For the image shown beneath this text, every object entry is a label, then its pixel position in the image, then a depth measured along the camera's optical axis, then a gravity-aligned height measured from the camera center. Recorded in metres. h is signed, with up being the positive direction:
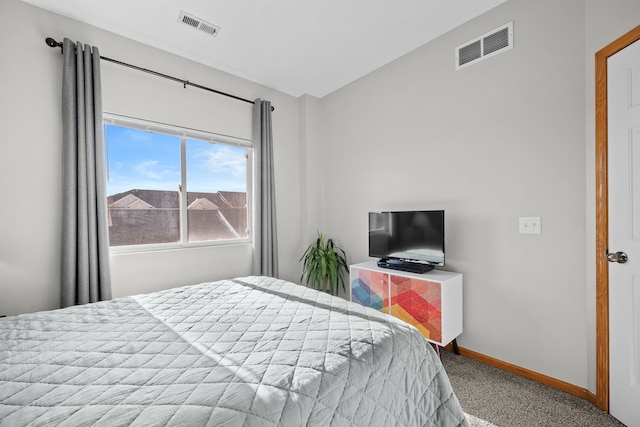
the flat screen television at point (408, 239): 2.48 -0.25
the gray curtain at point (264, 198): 3.29 +0.17
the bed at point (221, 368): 0.81 -0.53
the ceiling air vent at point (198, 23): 2.37 +1.60
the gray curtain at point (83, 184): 2.20 +0.24
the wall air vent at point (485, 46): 2.23 +1.33
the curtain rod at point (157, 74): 2.21 +1.29
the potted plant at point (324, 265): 3.38 -0.62
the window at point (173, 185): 2.63 +0.30
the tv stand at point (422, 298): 2.26 -0.72
